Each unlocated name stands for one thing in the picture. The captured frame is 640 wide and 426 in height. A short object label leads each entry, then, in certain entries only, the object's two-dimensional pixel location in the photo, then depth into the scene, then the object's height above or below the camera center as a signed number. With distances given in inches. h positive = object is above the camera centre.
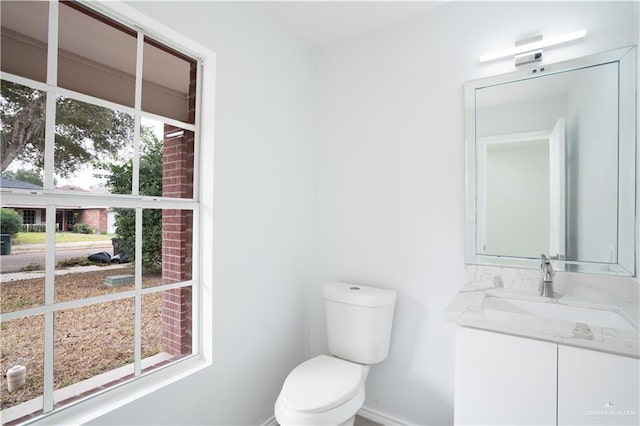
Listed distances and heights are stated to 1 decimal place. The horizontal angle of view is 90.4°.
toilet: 56.6 -32.8
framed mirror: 56.2 +10.0
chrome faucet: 58.7 -11.6
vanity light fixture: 59.6 +33.5
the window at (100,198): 43.9 +2.3
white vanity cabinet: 41.5 -23.5
